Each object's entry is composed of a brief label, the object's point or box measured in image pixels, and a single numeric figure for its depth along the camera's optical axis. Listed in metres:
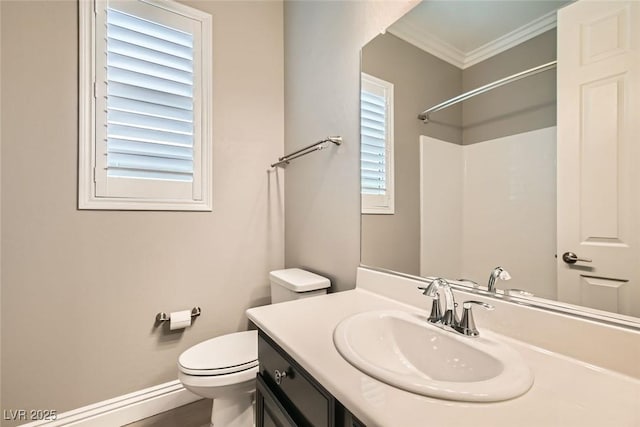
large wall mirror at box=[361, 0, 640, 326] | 0.61
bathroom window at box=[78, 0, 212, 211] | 1.36
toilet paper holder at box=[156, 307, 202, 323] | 1.51
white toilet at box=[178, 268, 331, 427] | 1.13
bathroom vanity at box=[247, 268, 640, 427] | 0.45
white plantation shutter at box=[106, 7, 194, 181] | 1.41
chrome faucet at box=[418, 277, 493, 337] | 0.74
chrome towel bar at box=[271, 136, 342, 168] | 1.38
